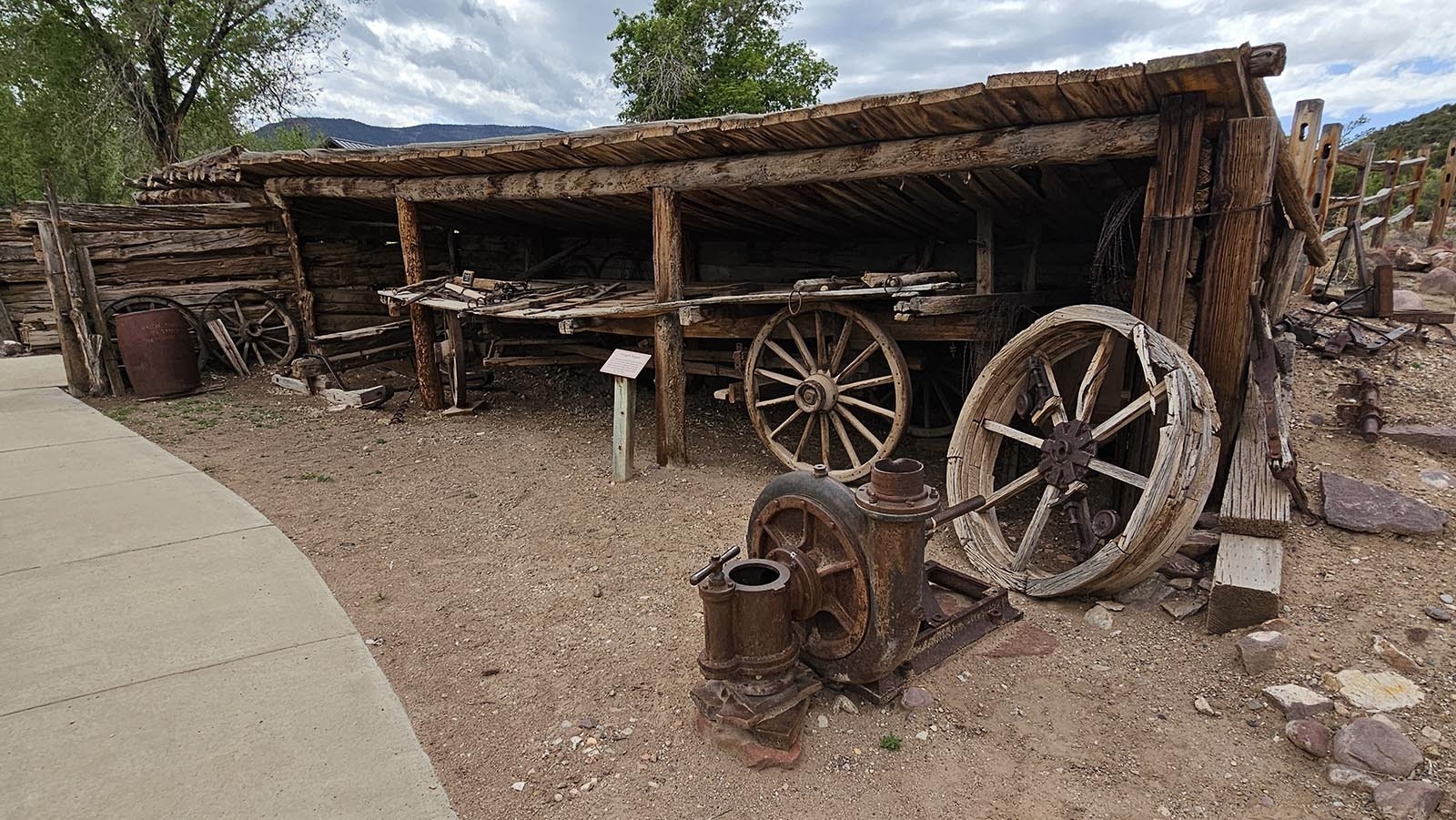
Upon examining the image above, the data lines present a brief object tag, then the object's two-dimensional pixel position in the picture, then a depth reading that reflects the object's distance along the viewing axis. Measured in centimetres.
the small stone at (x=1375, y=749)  212
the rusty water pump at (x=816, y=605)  227
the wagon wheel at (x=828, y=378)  488
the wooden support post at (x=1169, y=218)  334
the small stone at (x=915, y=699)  263
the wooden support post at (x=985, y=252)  478
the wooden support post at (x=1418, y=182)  1294
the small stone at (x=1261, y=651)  265
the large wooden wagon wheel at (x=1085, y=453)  293
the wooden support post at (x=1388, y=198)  1143
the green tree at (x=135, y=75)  1436
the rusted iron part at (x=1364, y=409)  460
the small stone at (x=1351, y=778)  210
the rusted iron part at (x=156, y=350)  805
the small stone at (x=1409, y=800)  198
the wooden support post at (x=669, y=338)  543
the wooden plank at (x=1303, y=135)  764
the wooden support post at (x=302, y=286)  901
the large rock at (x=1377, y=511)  337
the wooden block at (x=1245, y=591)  284
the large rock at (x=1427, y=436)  437
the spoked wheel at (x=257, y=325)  953
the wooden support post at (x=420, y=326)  739
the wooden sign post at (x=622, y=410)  529
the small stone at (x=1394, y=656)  251
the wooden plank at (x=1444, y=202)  1163
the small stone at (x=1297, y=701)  240
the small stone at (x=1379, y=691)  238
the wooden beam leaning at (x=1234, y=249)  332
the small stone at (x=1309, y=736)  225
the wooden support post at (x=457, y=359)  712
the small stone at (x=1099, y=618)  310
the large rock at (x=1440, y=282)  935
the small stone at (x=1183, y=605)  307
